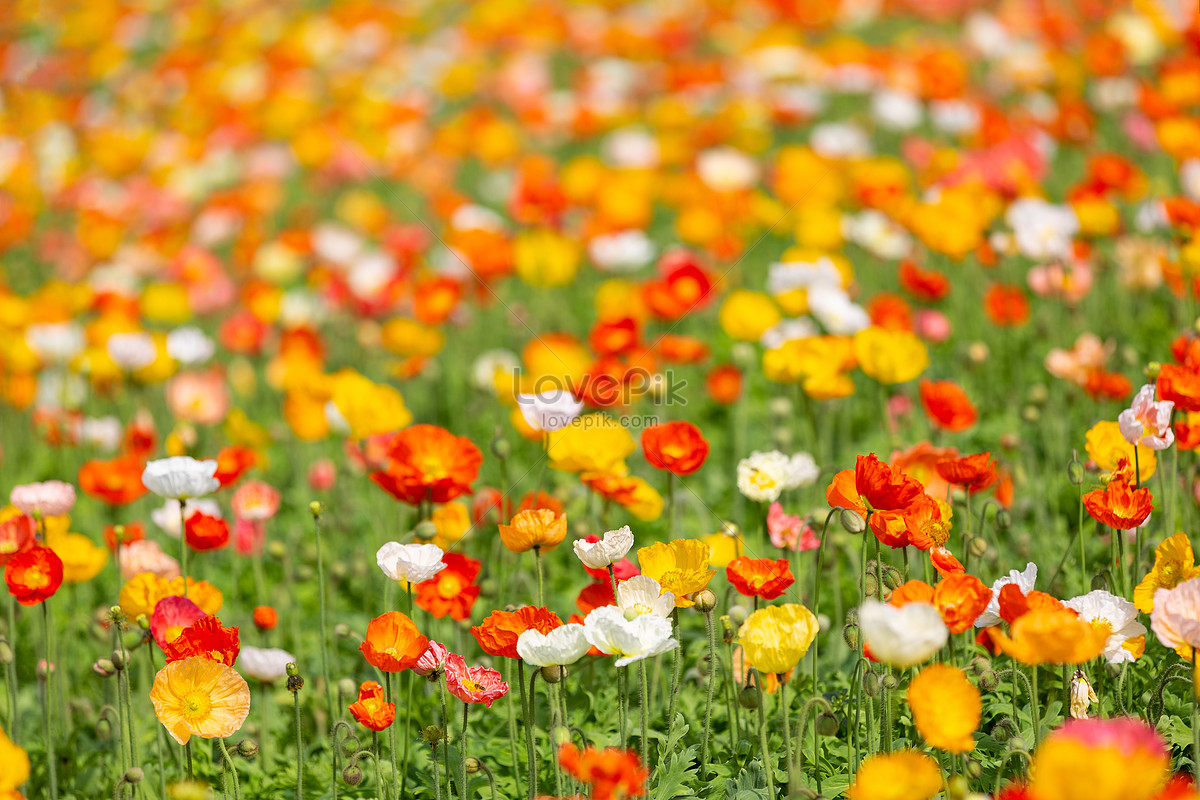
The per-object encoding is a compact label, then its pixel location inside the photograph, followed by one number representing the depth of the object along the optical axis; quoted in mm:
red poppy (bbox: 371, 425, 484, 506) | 4793
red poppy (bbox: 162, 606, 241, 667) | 3947
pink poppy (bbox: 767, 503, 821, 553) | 5082
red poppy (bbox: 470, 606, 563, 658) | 3889
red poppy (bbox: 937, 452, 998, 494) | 4289
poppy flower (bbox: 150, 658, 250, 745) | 3861
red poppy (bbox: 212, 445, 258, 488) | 5328
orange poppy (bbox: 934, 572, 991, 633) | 3621
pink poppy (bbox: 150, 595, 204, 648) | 4348
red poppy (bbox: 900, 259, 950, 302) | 7547
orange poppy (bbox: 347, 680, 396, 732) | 3928
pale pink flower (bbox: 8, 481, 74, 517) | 5156
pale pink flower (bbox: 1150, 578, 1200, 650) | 3396
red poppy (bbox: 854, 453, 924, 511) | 3826
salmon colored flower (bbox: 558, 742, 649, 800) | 3096
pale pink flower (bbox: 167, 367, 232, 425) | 8367
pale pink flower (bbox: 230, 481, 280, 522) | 5785
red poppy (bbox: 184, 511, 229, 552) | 5059
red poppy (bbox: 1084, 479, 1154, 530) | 4031
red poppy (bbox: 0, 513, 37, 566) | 4711
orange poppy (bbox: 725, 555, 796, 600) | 4059
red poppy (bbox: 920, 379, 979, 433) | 5374
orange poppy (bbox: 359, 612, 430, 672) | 3943
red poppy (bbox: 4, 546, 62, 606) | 4281
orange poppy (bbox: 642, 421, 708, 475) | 4789
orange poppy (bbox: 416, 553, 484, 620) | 4586
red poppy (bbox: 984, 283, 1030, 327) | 7383
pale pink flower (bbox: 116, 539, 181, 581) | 5336
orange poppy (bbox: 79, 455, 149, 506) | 5668
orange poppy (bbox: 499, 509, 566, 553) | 4219
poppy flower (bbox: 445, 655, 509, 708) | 3896
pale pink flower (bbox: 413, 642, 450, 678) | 4051
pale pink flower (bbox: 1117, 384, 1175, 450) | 4258
